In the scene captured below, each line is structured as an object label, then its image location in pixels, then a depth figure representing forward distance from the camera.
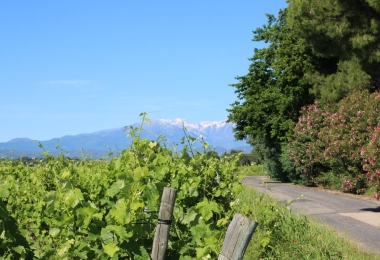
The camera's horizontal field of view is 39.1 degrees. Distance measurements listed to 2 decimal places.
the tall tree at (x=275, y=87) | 32.53
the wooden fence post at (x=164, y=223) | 3.68
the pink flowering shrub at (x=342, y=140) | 20.17
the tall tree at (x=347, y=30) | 20.41
